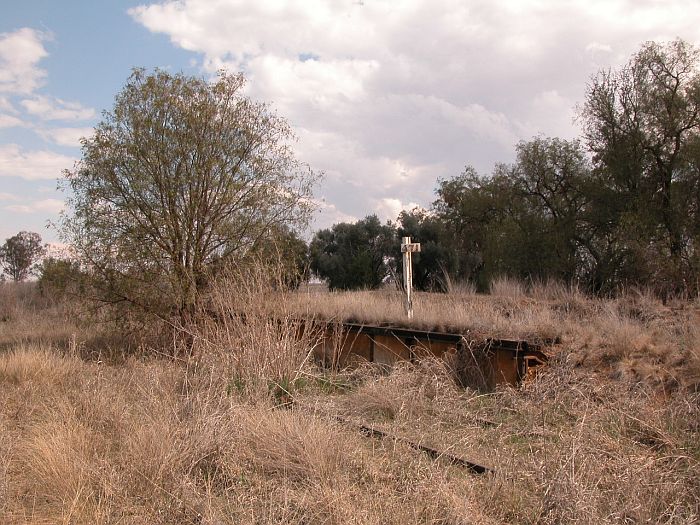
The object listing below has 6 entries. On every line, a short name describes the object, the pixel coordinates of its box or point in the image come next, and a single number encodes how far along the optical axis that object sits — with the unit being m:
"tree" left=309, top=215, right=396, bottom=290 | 34.66
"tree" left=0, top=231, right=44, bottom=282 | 40.59
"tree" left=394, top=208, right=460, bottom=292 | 35.88
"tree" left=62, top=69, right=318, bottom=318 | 13.71
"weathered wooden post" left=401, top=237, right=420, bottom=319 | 12.80
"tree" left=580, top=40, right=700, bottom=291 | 23.05
